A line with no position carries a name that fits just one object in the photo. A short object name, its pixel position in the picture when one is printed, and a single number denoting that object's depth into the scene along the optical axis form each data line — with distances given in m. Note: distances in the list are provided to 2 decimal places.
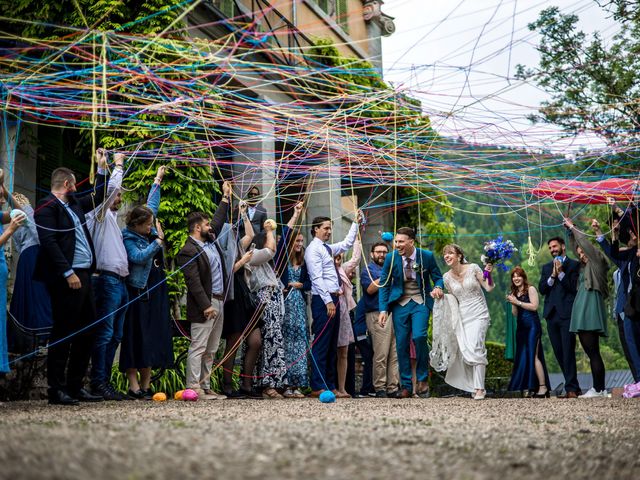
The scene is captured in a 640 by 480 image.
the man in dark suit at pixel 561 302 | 10.09
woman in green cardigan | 9.77
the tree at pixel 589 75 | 12.62
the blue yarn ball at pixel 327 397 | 7.68
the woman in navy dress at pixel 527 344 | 10.23
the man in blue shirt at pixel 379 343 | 9.87
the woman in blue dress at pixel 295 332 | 9.23
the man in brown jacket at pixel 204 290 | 8.03
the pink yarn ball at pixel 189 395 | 7.63
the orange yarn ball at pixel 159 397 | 7.77
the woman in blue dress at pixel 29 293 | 7.41
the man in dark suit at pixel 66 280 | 6.45
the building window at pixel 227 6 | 12.89
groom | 9.36
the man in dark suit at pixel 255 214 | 9.56
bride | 9.41
